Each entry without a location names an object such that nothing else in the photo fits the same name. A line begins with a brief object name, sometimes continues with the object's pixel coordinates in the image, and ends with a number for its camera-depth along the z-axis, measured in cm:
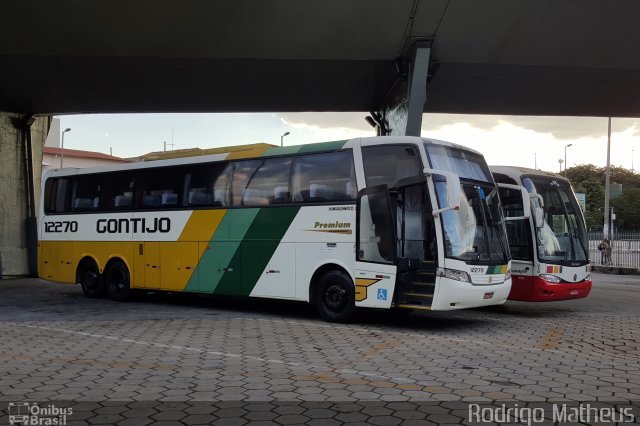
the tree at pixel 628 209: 8075
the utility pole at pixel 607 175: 3528
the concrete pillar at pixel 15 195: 2192
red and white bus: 1258
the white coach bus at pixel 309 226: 1016
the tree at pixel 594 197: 8192
